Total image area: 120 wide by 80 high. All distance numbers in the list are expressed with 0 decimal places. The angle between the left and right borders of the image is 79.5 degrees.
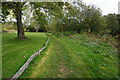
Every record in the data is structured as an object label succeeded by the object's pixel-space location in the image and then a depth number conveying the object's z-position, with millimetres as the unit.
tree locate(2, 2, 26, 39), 12121
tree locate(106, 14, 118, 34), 30984
